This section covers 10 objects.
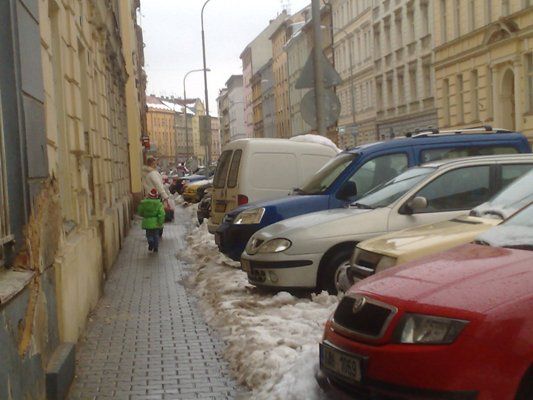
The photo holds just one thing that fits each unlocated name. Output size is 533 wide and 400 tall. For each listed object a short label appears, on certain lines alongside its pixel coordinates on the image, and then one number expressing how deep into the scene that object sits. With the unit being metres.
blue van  10.41
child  15.41
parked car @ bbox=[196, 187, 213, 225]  20.14
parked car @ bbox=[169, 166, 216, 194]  39.53
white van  12.67
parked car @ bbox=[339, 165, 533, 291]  6.35
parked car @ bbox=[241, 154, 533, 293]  8.45
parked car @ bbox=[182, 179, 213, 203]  31.69
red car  3.67
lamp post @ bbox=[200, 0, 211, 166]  42.85
